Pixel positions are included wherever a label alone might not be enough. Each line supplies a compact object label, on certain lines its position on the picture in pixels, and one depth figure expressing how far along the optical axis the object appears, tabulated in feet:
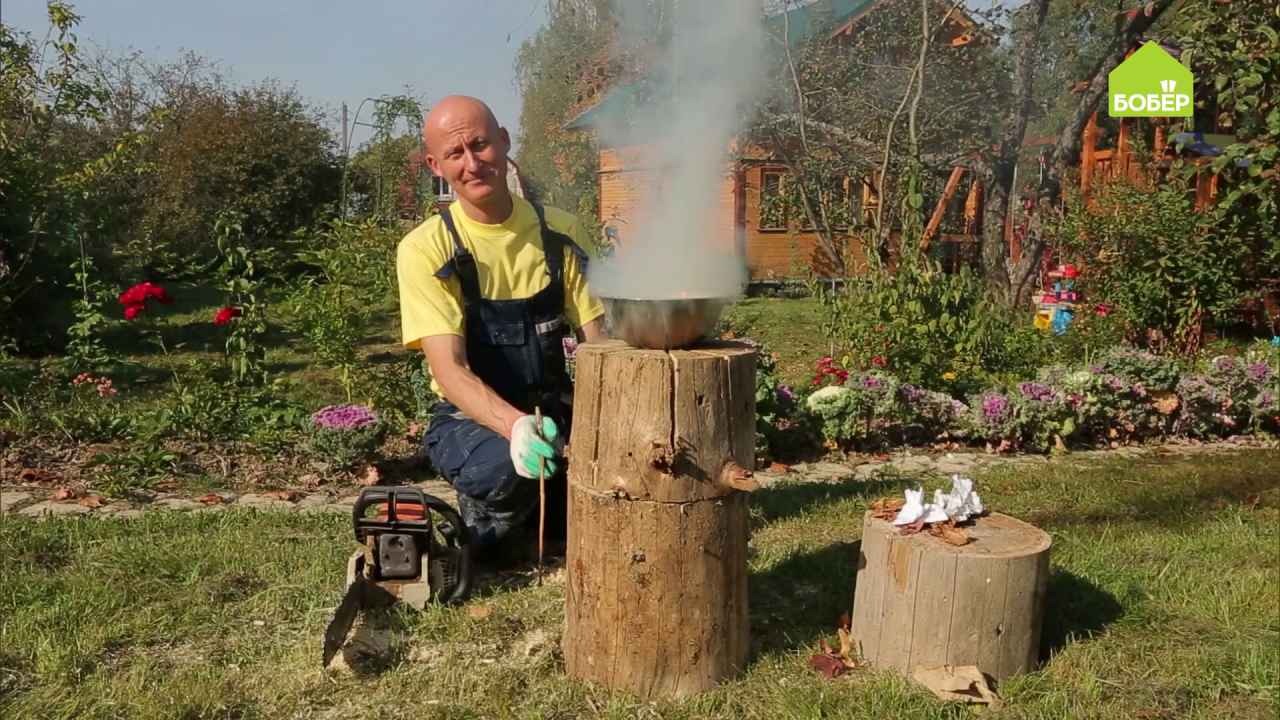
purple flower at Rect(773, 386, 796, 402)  17.37
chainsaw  10.12
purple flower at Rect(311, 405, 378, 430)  15.66
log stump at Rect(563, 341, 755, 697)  7.98
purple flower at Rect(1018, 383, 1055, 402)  17.87
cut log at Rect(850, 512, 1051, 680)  8.41
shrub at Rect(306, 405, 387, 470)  15.66
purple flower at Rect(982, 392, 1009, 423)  17.67
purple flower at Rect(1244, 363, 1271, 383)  18.95
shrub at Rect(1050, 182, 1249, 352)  25.09
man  10.40
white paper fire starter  8.99
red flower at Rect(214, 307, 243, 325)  18.37
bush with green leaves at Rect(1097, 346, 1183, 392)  18.58
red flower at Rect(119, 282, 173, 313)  18.95
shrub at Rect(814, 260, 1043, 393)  19.40
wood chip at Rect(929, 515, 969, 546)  8.66
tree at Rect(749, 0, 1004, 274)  29.86
